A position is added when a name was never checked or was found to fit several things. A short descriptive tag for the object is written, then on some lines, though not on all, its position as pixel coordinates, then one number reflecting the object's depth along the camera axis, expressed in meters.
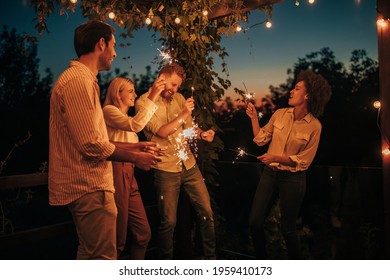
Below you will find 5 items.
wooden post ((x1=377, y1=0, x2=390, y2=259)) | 2.69
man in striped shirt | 2.17
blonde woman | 2.87
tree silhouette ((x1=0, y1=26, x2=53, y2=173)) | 10.96
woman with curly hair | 3.21
